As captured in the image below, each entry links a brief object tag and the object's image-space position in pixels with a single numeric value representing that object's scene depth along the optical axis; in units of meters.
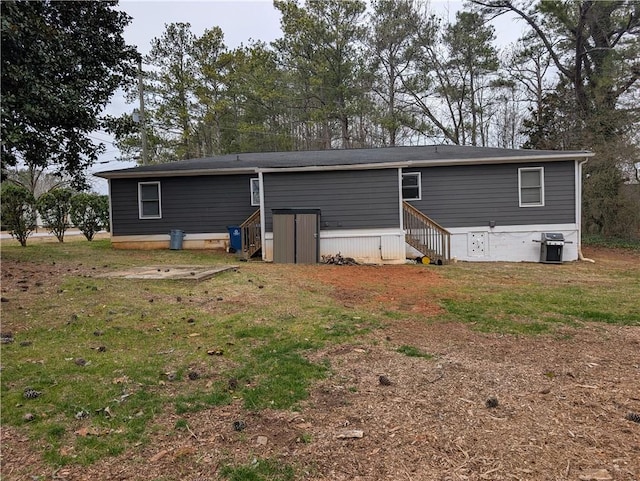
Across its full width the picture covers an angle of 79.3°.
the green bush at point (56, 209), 14.36
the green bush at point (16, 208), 12.06
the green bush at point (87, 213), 15.43
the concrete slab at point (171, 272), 7.00
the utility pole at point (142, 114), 17.73
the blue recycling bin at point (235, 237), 12.28
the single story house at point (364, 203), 10.73
